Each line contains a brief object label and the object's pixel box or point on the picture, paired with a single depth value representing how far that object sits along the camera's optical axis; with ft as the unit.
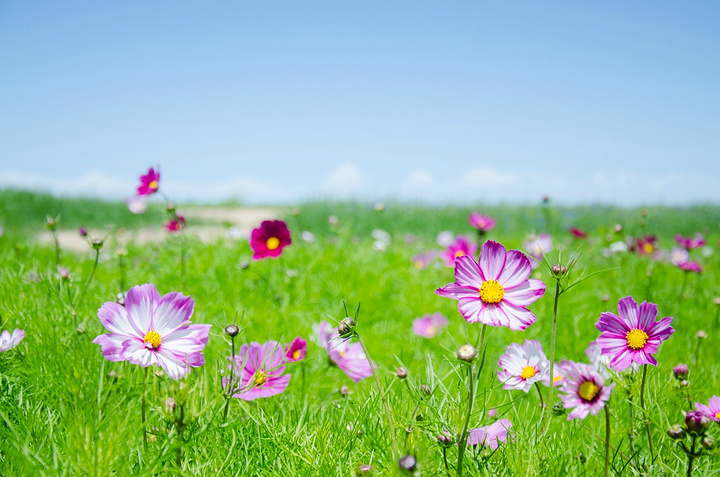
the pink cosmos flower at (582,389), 3.08
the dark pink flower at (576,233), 9.43
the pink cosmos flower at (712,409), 3.04
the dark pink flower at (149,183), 6.04
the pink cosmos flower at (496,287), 2.58
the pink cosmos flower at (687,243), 9.43
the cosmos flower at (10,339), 3.59
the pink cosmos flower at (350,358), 3.84
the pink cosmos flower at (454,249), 5.38
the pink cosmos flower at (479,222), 6.22
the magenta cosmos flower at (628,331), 2.90
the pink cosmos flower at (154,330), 2.71
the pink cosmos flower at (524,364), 3.26
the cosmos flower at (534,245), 8.62
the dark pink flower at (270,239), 6.88
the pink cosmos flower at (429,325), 7.36
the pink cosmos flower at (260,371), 3.30
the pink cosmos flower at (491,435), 2.88
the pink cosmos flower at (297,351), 4.01
